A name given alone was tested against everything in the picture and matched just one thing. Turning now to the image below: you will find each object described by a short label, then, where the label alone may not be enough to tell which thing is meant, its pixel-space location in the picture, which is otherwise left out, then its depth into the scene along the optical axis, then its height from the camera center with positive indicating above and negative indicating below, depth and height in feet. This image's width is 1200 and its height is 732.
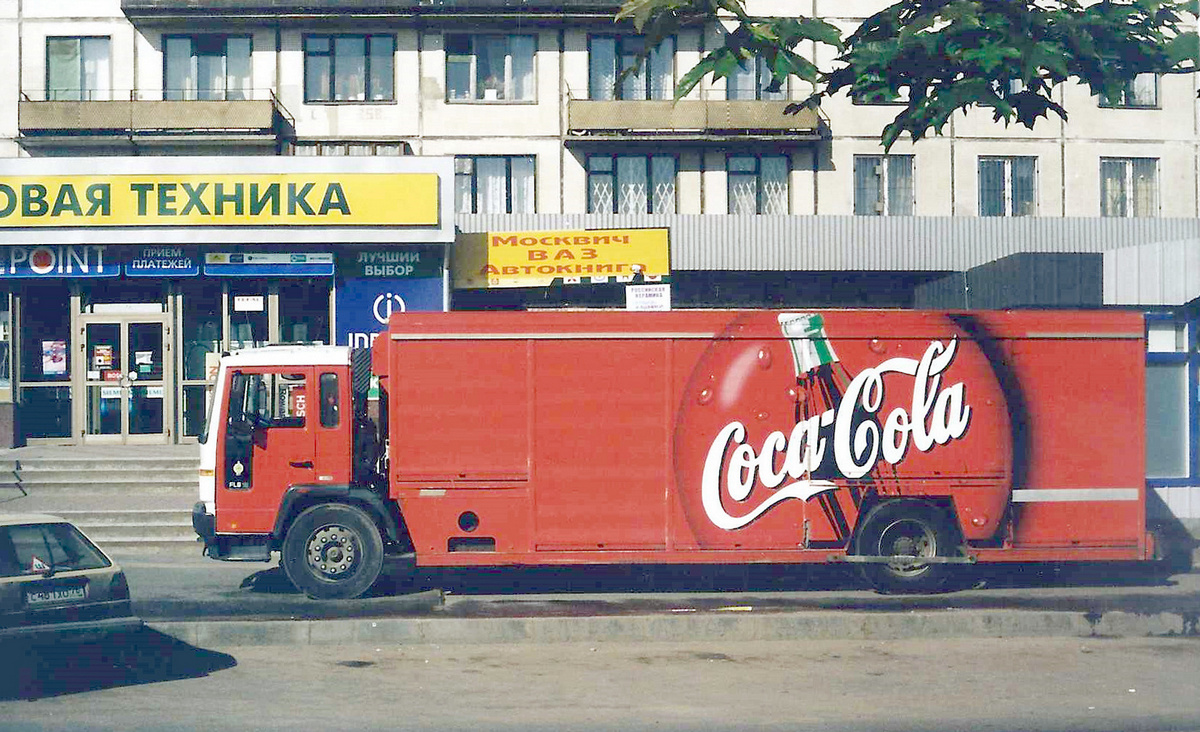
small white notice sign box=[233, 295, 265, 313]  77.66 +4.78
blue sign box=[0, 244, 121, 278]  75.51 +7.30
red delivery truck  43.21 -2.29
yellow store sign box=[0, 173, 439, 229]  73.46 +10.72
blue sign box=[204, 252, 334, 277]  76.48 +7.16
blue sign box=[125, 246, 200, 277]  75.92 +7.30
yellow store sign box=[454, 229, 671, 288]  81.20 +7.94
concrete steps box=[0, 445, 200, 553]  58.23 -5.55
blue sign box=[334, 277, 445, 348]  77.82 +4.94
